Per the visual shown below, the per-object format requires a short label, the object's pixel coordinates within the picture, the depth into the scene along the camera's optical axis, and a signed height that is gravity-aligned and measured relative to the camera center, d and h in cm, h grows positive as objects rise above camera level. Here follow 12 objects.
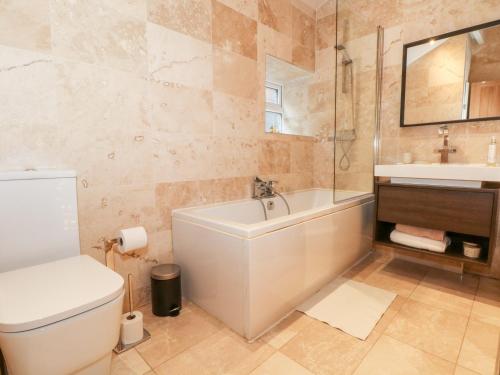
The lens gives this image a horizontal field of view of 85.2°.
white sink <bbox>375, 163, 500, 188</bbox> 162 -8
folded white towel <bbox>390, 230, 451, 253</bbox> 191 -58
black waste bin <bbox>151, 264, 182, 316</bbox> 161 -76
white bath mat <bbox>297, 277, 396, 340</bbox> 153 -90
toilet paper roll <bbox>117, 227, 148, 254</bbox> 141 -39
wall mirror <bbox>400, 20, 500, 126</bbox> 193 +64
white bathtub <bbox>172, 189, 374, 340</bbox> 139 -56
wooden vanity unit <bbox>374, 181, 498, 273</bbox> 168 -35
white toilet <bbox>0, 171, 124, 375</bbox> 83 -45
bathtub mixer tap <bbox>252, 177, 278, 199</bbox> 237 -23
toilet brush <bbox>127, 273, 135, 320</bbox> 145 -72
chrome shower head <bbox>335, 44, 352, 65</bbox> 218 +88
